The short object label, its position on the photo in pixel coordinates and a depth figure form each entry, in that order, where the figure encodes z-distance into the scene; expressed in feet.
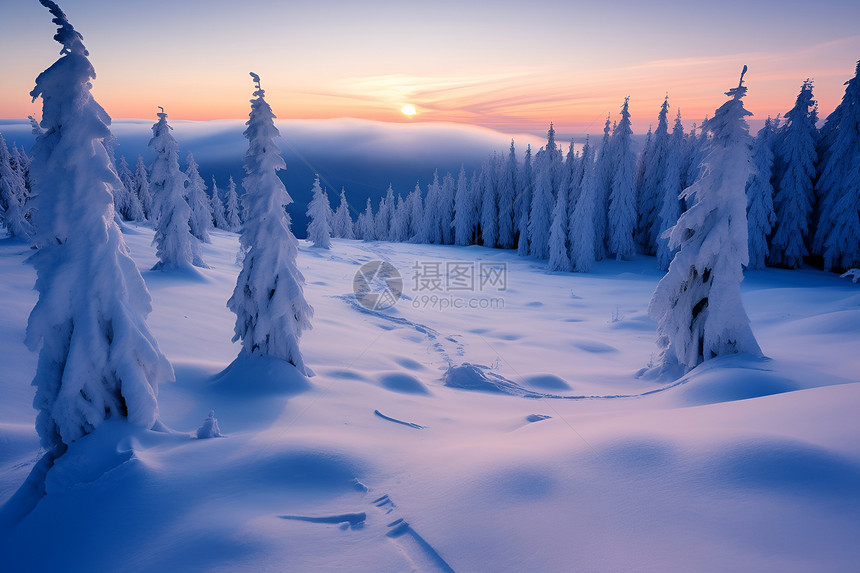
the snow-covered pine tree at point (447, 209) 201.77
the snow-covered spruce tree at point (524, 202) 159.22
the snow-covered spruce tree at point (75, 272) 16.47
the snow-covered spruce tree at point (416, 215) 213.66
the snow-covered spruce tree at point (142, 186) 222.69
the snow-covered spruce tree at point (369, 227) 252.83
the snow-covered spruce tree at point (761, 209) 105.70
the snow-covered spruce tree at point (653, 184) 134.92
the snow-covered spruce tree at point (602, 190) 137.90
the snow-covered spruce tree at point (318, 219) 141.59
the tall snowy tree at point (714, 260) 33.86
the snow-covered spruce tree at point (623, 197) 131.95
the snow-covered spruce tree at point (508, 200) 179.42
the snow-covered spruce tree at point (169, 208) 68.33
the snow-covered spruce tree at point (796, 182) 103.14
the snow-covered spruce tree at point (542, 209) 148.05
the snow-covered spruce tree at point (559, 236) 123.65
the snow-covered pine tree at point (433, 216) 205.98
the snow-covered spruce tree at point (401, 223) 236.63
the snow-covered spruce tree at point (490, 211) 183.83
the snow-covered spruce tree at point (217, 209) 228.84
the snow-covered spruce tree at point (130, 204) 199.77
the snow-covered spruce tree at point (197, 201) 121.66
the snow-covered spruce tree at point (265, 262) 31.32
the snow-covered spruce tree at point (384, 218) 254.68
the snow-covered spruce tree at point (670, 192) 118.83
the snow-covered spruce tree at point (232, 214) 226.17
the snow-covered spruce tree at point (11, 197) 88.38
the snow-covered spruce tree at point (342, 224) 252.83
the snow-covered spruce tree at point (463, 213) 189.98
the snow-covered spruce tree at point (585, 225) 121.29
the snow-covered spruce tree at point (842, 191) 92.73
